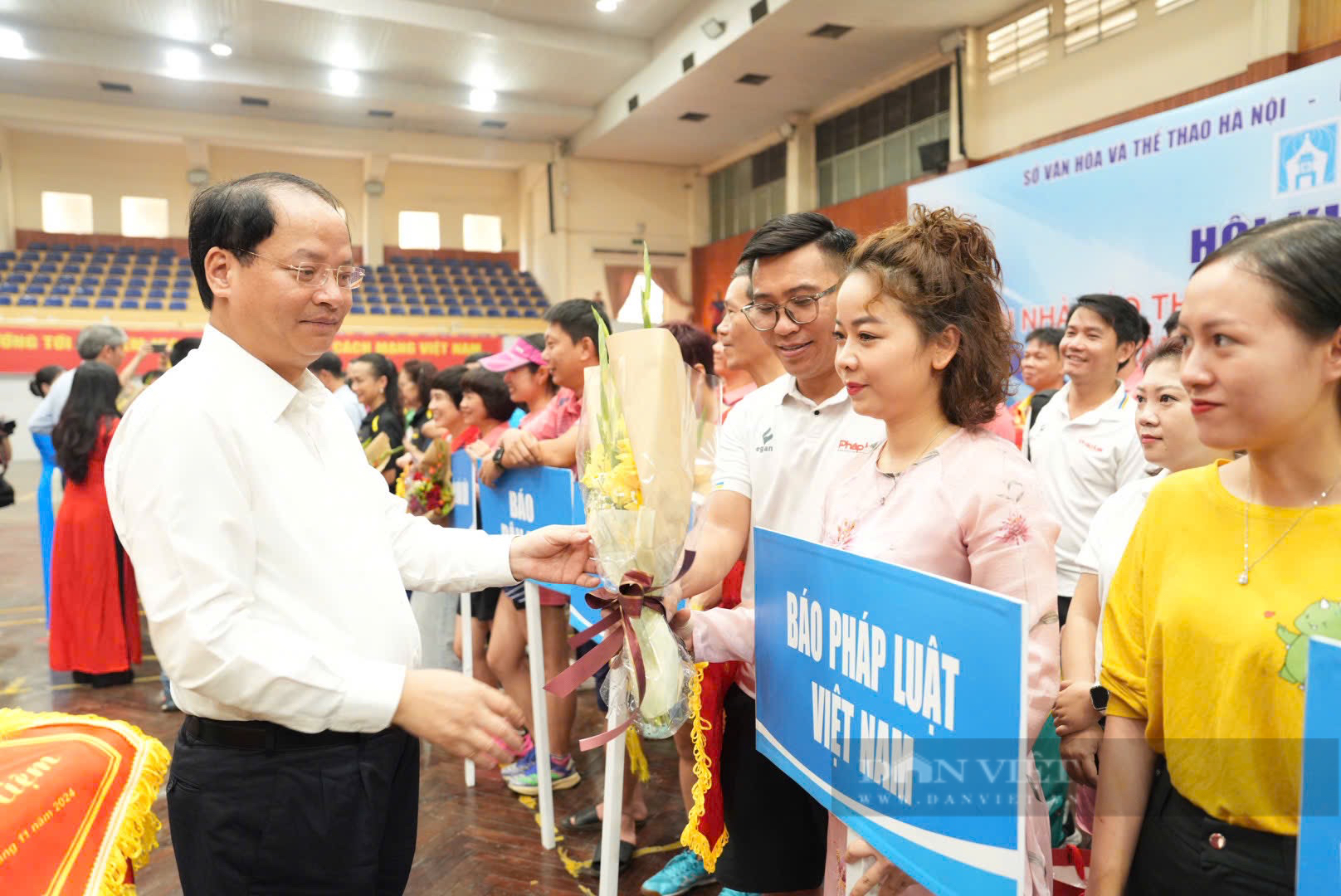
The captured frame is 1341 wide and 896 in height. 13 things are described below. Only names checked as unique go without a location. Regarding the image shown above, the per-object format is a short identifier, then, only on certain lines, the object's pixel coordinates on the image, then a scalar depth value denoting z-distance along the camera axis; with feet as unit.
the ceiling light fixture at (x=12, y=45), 36.01
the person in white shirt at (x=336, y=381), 16.57
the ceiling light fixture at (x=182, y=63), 38.78
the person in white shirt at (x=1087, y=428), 9.61
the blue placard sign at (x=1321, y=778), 2.45
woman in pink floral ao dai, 3.67
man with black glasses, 5.37
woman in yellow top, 2.92
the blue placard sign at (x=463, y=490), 10.54
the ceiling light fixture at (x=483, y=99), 44.52
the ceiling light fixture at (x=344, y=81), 41.86
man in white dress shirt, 3.77
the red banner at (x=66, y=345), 41.57
